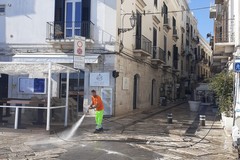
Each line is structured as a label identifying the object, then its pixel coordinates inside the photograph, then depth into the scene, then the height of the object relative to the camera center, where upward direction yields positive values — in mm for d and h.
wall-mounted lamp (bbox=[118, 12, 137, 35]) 18403 +3637
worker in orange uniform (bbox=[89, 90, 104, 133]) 12195 -754
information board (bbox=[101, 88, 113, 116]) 17656 -620
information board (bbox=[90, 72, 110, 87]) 17766 +457
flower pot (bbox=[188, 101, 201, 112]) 23842 -1170
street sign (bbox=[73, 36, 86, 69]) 11688 +1214
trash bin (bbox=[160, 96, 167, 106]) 29547 -1063
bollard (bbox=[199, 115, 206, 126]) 15203 -1407
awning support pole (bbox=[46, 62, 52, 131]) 11578 -321
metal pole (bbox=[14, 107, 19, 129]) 11984 -1197
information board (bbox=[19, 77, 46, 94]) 18583 +58
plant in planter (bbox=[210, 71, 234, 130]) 13172 -176
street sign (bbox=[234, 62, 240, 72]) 9828 +636
